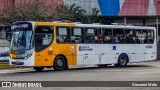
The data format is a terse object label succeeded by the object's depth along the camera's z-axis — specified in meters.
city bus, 24.02
